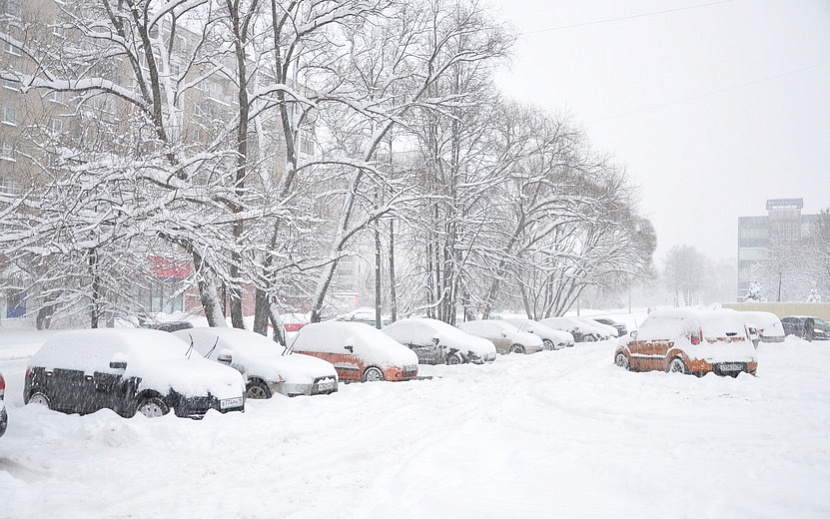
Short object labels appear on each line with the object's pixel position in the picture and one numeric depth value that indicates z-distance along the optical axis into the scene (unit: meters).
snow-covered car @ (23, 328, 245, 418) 10.28
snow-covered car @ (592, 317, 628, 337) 44.99
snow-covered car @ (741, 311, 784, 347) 29.39
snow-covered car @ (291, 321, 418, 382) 15.61
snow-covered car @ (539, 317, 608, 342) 37.53
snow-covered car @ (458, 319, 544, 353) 26.52
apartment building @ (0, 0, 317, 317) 14.35
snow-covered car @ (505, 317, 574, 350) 31.17
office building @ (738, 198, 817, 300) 80.50
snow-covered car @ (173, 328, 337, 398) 12.80
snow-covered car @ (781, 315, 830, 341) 35.38
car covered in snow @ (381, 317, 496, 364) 20.77
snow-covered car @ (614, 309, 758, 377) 16.45
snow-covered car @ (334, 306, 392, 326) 39.10
